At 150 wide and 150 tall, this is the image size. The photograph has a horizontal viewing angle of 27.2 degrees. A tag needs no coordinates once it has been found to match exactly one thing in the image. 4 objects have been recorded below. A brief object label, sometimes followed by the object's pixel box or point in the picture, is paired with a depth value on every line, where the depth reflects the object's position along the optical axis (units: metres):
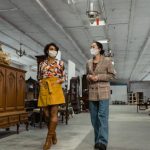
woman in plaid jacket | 4.07
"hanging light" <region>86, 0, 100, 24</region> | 7.94
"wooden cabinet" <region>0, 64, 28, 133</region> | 5.41
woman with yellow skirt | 4.22
